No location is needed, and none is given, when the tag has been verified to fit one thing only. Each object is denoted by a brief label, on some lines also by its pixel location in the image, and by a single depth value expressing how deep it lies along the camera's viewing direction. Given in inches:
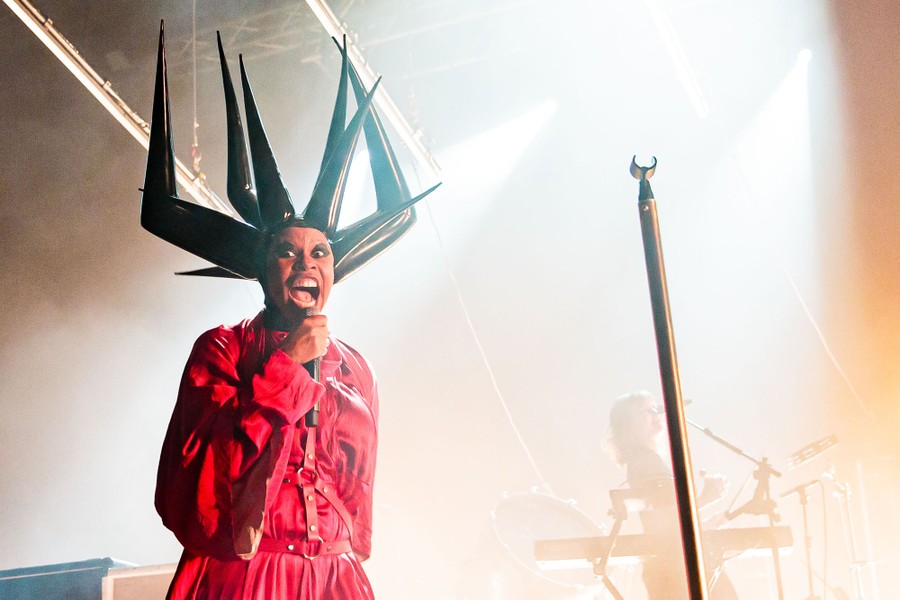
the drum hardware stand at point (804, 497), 177.5
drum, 198.4
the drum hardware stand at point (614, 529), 151.2
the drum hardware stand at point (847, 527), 218.6
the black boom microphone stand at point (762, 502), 160.1
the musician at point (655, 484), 152.6
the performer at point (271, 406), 72.8
